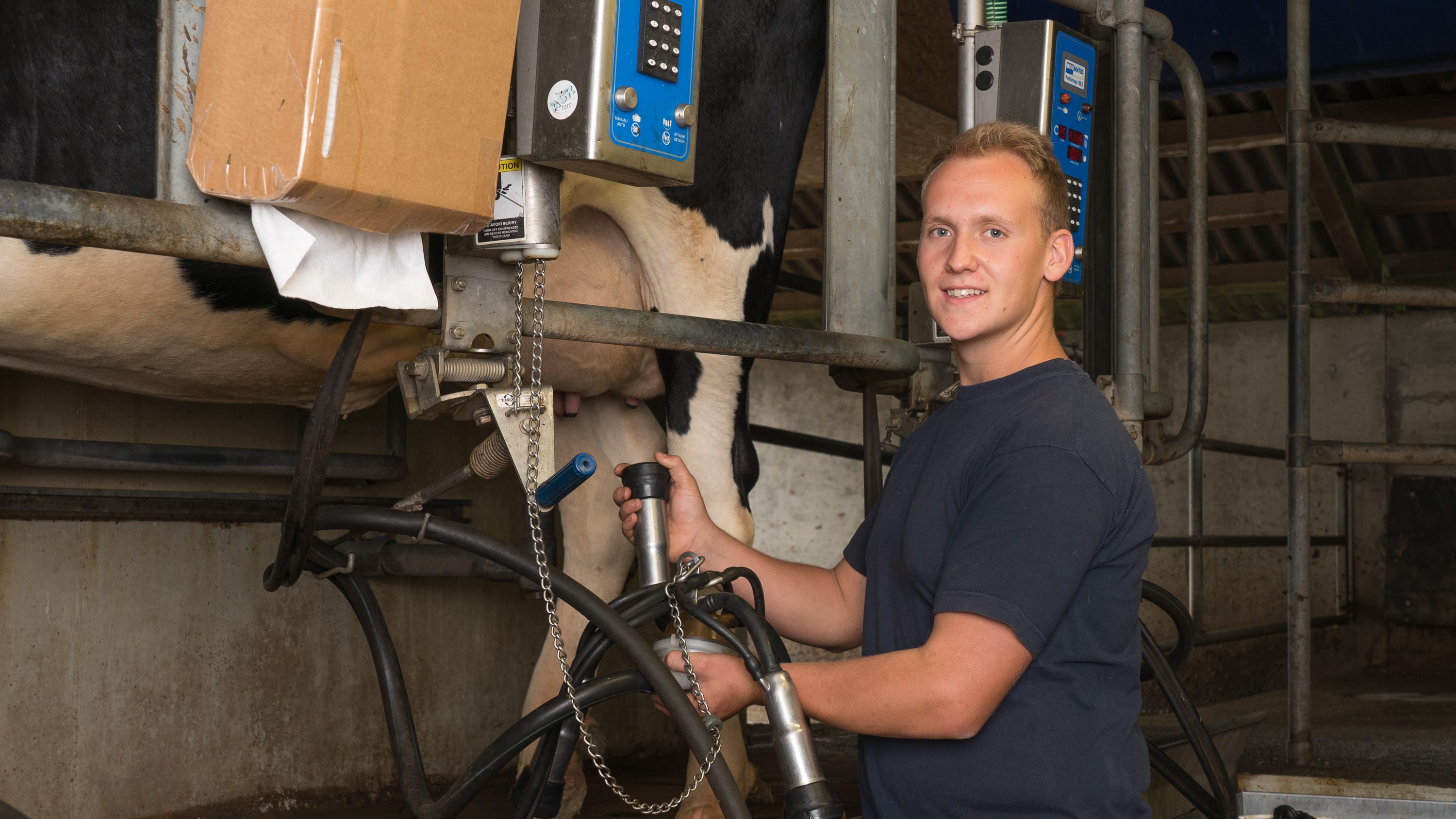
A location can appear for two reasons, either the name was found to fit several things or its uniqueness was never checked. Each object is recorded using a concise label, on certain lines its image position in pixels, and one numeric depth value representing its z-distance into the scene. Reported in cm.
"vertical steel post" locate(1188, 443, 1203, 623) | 457
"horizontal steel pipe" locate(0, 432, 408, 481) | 221
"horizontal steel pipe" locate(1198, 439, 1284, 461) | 519
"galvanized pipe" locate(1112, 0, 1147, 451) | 254
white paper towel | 123
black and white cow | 167
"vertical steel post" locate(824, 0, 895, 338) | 211
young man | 123
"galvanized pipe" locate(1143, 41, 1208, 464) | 282
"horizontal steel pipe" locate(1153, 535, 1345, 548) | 426
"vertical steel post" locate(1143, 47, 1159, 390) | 275
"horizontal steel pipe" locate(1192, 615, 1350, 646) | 361
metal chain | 136
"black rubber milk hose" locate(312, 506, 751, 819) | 133
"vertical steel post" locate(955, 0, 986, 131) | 241
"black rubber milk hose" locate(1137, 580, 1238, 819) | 208
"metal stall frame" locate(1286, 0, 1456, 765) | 254
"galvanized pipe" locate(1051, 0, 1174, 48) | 252
